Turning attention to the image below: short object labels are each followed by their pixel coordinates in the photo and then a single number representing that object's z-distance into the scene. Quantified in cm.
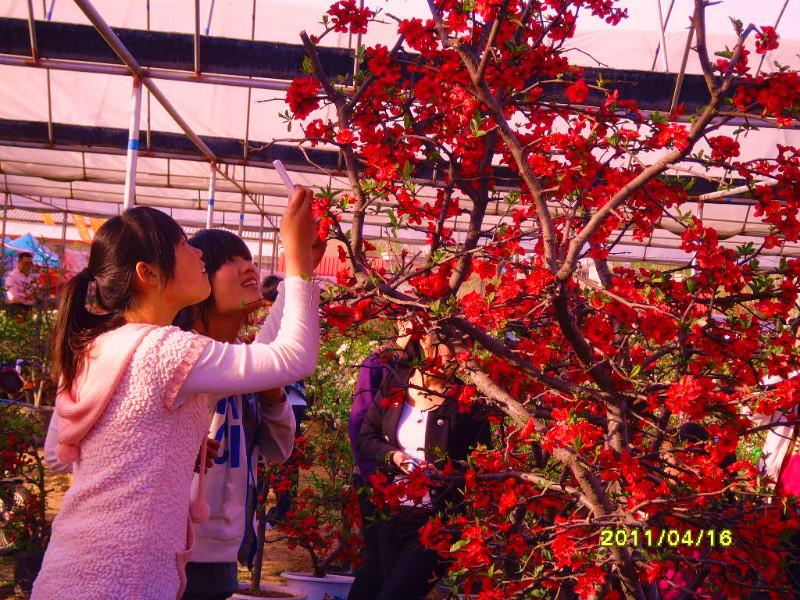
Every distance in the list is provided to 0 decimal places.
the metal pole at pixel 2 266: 1111
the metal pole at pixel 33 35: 754
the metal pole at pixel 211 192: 1185
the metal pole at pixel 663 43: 923
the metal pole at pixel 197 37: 748
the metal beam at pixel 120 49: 621
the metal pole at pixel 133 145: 728
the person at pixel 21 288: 839
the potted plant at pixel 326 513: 474
